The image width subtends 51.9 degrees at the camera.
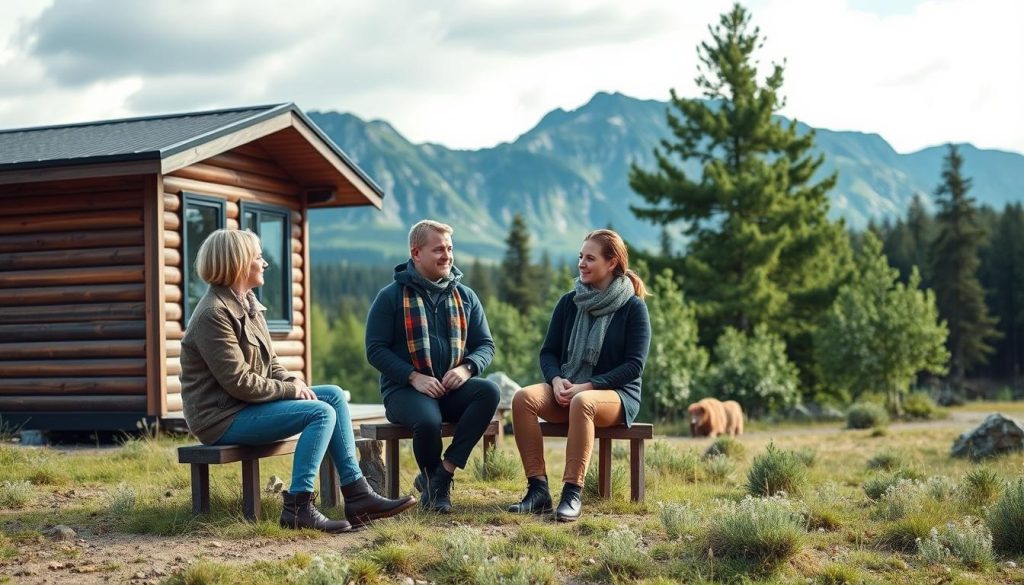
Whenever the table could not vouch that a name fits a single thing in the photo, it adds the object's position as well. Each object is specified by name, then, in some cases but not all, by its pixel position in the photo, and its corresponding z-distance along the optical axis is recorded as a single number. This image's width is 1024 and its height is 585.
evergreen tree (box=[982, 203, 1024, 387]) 64.25
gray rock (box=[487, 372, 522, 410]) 14.60
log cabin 11.00
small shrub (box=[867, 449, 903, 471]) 10.05
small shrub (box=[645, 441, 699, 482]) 8.48
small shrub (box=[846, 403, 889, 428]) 20.66
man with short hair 6.41
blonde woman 5.77
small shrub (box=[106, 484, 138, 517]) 6.54
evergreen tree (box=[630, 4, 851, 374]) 29.53
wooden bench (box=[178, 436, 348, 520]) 5.83
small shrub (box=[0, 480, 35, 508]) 6.86
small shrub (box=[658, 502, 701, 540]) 5.64
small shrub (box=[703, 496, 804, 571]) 5.09
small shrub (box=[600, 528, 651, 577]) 5.00
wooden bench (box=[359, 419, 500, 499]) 6.50
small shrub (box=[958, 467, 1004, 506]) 6.85
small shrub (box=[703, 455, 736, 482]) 8.55
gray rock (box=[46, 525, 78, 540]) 5.76
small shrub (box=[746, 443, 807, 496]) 7.39
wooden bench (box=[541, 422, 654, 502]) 6.60
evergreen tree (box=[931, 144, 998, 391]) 51.38
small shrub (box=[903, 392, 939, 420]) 25.28
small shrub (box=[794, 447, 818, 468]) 10.54
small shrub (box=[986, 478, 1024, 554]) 5.54
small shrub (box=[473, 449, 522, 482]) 8.00
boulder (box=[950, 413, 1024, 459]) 12.07
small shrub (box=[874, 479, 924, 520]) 6.35
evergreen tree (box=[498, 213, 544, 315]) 65.62
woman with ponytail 6.38
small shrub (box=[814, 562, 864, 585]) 4.91
